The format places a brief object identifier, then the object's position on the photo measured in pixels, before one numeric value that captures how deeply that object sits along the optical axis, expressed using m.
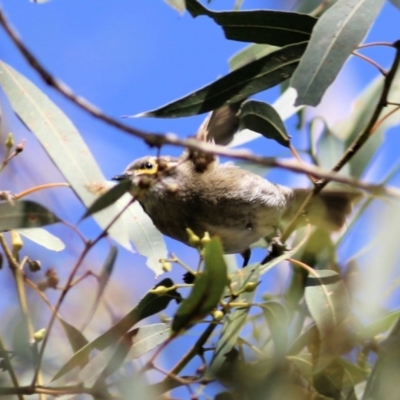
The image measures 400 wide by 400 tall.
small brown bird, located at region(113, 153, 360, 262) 7.08
